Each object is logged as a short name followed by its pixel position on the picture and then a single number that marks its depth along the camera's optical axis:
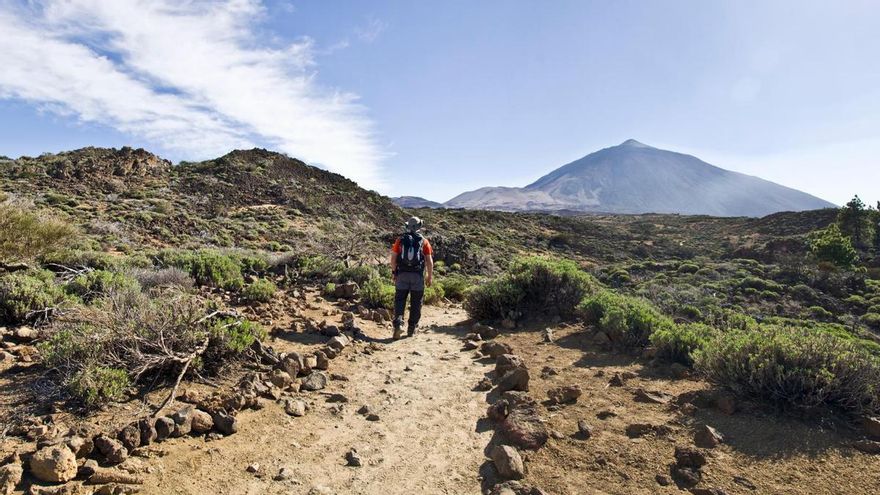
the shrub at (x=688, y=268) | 27.66
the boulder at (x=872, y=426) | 2.87
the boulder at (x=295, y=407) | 3.45
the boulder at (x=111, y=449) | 2.47
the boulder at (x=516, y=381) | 4.04
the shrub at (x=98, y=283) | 5.37
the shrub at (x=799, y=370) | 3.12
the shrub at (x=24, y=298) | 4.53
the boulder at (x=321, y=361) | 4.44
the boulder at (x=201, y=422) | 2.95
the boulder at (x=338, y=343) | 5.02
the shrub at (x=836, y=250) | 28.02
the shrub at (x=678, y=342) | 4.47
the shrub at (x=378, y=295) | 7.38
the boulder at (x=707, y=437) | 2.86
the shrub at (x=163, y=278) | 6.62
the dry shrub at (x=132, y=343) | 3.12
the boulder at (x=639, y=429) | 3.08
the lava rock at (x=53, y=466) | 2.23
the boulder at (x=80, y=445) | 2.41
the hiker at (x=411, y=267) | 6.07
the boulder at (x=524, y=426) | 3.08
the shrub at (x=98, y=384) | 2.97
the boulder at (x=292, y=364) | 4.07
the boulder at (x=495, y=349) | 5.14
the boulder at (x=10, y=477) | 2.13
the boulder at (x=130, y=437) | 2.63
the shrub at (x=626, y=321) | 5.07
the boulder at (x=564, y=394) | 3.72
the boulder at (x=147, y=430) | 2.72
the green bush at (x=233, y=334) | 3.95
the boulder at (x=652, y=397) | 3.58
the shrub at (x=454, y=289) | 9.72
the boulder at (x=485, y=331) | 6.12
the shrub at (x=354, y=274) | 8.75
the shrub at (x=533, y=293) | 6.88
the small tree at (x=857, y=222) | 35.16
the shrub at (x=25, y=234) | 7.12
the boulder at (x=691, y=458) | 2.66
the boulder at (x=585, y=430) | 3.12
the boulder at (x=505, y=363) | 4.49
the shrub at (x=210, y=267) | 7.44
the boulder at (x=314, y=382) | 3.98
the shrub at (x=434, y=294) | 8.56
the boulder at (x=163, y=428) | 2.80
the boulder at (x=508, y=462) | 2.72
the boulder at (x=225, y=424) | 3.02
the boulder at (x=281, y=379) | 3.85
